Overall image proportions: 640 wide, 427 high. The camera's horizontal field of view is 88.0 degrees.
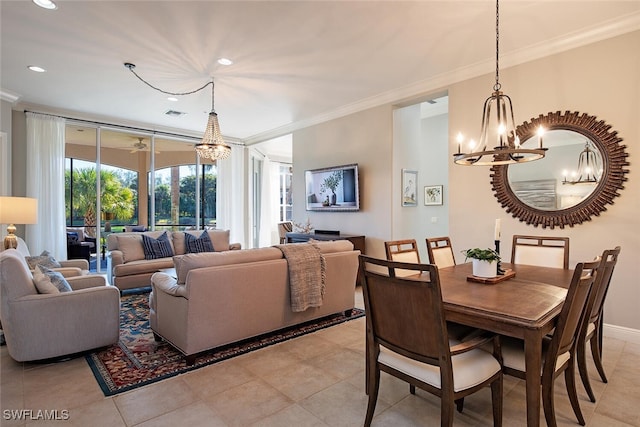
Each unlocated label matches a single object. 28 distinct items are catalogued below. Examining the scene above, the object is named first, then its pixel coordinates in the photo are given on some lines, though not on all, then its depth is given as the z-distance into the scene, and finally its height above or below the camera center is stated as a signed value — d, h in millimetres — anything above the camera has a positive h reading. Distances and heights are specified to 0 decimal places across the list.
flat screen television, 5551 +379
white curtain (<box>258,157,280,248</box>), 8938 +173
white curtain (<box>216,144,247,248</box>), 7969 +370
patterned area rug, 2449 -1238
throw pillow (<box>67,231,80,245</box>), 6121 -493
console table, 5312 -472
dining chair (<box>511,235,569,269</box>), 2943 -407
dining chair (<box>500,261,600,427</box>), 1618 -778
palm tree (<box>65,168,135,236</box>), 6336 +315
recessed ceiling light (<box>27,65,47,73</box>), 4125 +1812
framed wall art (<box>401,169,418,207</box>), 5250 +346
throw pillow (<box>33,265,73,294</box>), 2703 -597
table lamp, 3393 -11
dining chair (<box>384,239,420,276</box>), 2721 -380
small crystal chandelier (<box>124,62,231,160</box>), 4707 +967
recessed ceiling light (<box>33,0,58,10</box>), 2782 +1772
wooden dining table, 1562 -513
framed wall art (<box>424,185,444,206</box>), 5953 +266
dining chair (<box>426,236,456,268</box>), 3057 -420
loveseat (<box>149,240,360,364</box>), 2621 -768
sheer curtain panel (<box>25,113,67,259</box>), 5523 +518
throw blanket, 3213 -641
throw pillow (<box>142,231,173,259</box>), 5277 -592
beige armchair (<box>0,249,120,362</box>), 2531 -839
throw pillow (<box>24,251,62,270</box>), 3418 -534
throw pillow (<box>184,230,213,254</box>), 5727 -577
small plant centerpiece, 2287 -375
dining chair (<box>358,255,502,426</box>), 1521 -677
